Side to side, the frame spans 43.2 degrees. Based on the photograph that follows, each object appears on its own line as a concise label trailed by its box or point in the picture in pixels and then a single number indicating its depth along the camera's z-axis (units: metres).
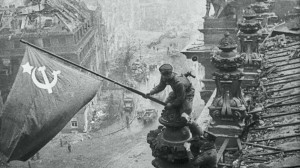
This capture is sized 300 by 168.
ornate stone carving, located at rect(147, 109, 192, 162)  6.85
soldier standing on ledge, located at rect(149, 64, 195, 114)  6.91
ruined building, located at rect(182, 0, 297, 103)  25.09
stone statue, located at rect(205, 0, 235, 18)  25.92
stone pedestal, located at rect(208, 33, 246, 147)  9.16
